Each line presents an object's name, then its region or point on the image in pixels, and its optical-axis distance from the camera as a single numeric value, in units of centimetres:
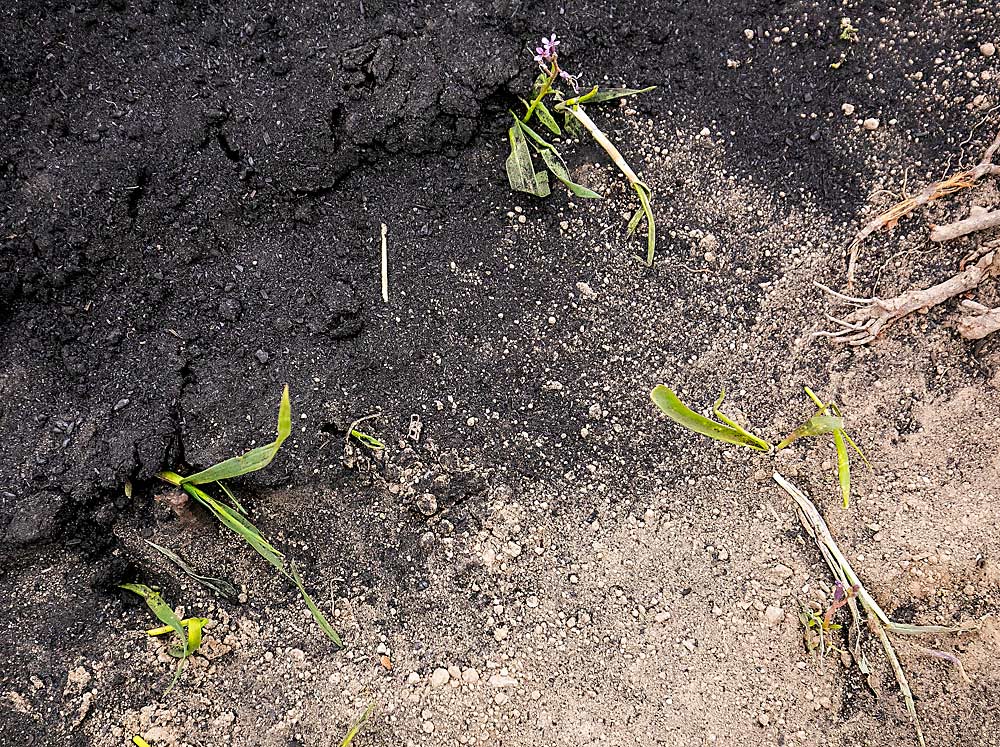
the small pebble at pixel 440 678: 36
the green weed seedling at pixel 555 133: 36
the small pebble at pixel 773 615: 36
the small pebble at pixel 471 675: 36
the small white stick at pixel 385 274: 36
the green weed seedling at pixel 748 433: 34
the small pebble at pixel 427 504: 36
